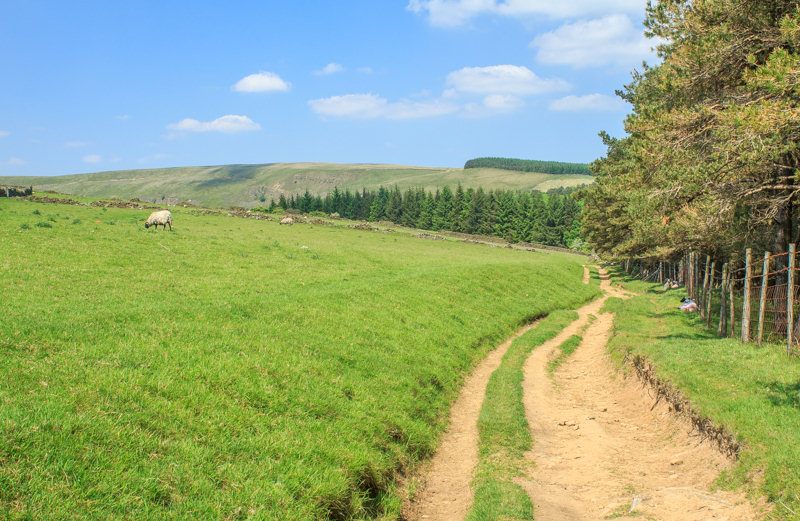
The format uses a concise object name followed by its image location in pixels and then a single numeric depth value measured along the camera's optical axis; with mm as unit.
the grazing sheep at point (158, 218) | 36219
